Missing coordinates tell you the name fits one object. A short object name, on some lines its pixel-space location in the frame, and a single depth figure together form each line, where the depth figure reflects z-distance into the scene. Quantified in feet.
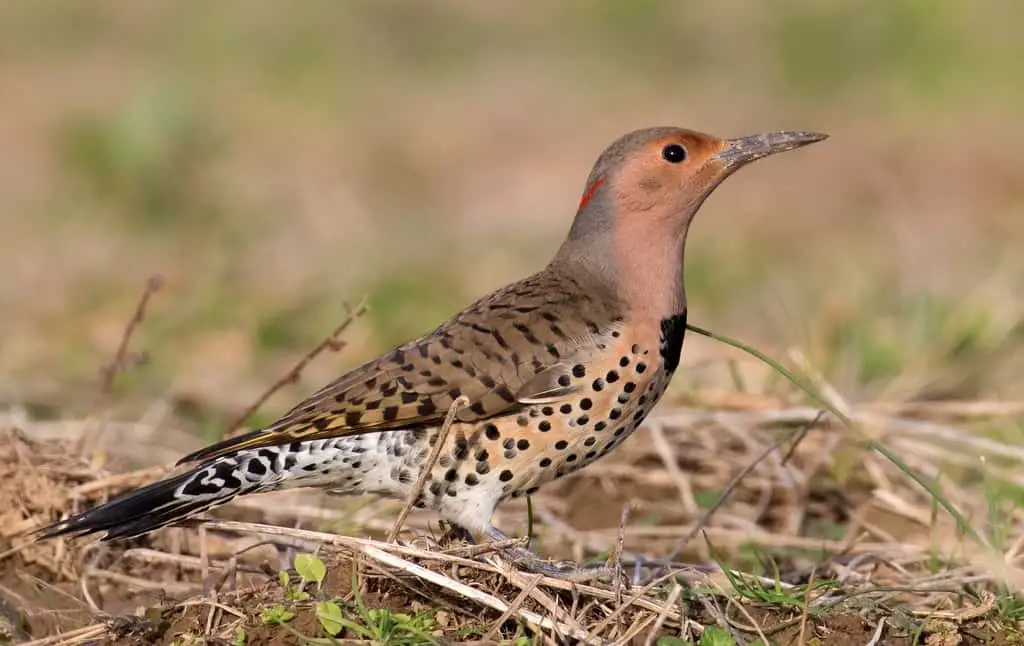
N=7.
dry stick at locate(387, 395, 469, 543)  27.40
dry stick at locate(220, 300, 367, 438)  33.73
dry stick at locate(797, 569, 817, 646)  26.78
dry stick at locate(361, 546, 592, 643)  26.66
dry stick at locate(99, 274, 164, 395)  36.17
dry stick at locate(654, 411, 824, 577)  33.35
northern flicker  30.68
